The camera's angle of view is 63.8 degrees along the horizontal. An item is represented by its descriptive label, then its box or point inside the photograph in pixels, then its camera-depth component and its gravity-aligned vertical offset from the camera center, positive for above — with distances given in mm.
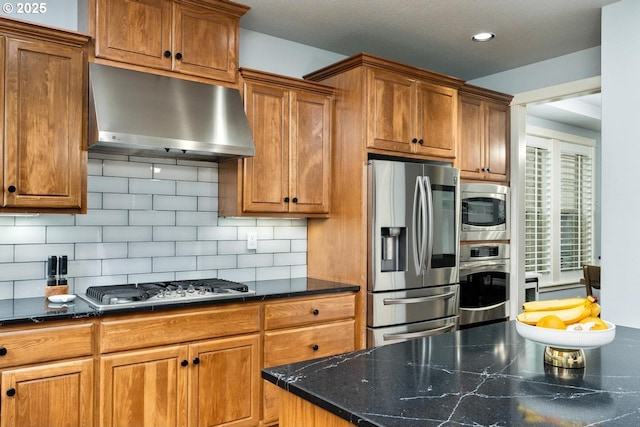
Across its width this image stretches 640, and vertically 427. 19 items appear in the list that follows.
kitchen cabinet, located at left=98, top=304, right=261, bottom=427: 2490 -748
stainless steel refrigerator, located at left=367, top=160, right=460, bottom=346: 3396 -180
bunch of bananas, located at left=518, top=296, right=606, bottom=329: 1640 -276
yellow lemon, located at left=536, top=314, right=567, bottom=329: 1567 -296
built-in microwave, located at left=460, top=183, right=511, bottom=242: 4082 +118
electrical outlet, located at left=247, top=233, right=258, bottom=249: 3619 -113
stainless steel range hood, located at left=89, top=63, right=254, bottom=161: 2613 +588
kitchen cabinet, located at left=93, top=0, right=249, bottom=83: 2777 +1090
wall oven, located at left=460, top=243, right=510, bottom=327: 4016 -463
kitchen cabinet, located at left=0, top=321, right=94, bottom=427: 2213 -677
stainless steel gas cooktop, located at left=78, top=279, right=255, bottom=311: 2541 -371
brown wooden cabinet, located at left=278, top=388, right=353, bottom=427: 1317 -511
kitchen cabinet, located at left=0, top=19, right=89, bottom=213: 2469 +524
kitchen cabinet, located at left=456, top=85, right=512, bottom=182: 4191 +770
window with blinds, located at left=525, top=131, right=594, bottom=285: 5895 +221
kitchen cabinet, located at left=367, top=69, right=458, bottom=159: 3492 +795
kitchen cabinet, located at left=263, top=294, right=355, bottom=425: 3025 -663
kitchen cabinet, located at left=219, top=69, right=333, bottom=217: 3281 +471
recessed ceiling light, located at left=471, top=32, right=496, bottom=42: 3664 +1368
